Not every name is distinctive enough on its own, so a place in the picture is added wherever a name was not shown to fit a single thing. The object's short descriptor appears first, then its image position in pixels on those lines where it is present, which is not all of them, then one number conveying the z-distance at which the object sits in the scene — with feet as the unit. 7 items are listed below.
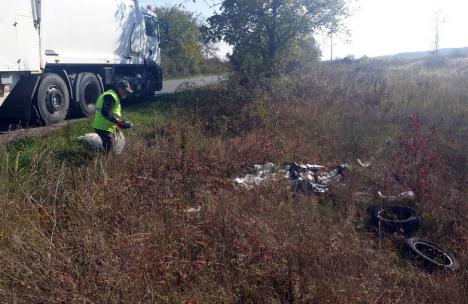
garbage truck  24.45
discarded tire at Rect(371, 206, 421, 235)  17.13
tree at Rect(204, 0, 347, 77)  49.39
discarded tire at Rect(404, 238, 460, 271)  14.44
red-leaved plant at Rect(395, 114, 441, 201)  19.75
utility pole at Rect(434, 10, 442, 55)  173.39
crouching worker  21.15
